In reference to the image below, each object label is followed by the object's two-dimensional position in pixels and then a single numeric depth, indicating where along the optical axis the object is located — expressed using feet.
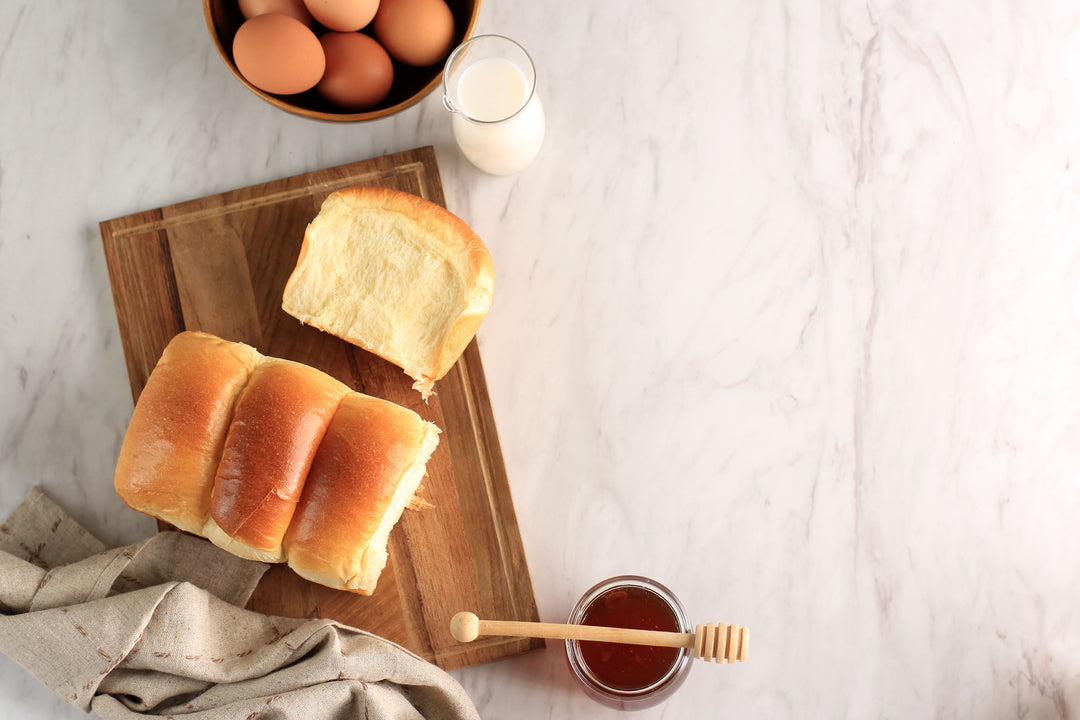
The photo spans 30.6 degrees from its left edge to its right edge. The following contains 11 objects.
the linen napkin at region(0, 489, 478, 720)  3.95
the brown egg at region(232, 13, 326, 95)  3.91
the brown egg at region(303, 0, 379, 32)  3.94
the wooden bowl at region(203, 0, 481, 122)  4.00
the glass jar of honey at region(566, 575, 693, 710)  3.97
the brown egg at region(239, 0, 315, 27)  3.99
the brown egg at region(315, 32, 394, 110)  3.99
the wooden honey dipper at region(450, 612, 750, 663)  3.86
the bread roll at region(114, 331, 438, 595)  3.91
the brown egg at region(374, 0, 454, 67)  3.99
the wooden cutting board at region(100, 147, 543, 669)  4.11
